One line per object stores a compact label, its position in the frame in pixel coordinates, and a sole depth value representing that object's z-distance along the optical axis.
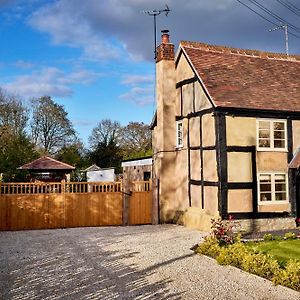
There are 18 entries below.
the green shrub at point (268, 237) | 11.47
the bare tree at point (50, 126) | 38.76
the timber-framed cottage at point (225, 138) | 13.82
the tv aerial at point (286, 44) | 21.73
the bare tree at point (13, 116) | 34.56
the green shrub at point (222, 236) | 10.38
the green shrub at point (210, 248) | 9.45
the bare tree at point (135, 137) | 45.30
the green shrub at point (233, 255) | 8.43
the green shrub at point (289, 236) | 11.48
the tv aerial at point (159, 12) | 17.36
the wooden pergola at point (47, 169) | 23.03
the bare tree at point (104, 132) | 47.55
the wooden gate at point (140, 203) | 16.02
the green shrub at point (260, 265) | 7.53
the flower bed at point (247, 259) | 6.95
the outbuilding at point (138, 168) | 22.22
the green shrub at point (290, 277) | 6.83
